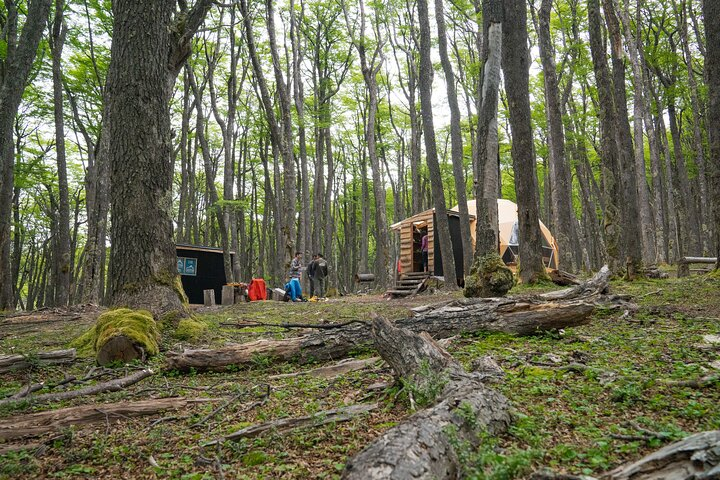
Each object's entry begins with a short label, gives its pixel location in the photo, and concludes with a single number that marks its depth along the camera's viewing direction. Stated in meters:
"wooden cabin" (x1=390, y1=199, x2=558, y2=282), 18.30
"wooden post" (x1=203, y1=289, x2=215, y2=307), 14.54
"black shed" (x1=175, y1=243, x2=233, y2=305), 19.81
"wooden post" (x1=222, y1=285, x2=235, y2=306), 14.76
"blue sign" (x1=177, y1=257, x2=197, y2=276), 19.72
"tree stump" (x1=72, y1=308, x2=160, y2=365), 4.64
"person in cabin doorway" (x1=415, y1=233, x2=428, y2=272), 18.77
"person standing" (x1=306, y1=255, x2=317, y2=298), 17.16
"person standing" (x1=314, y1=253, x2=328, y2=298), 17.02
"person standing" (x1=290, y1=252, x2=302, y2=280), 14.27
